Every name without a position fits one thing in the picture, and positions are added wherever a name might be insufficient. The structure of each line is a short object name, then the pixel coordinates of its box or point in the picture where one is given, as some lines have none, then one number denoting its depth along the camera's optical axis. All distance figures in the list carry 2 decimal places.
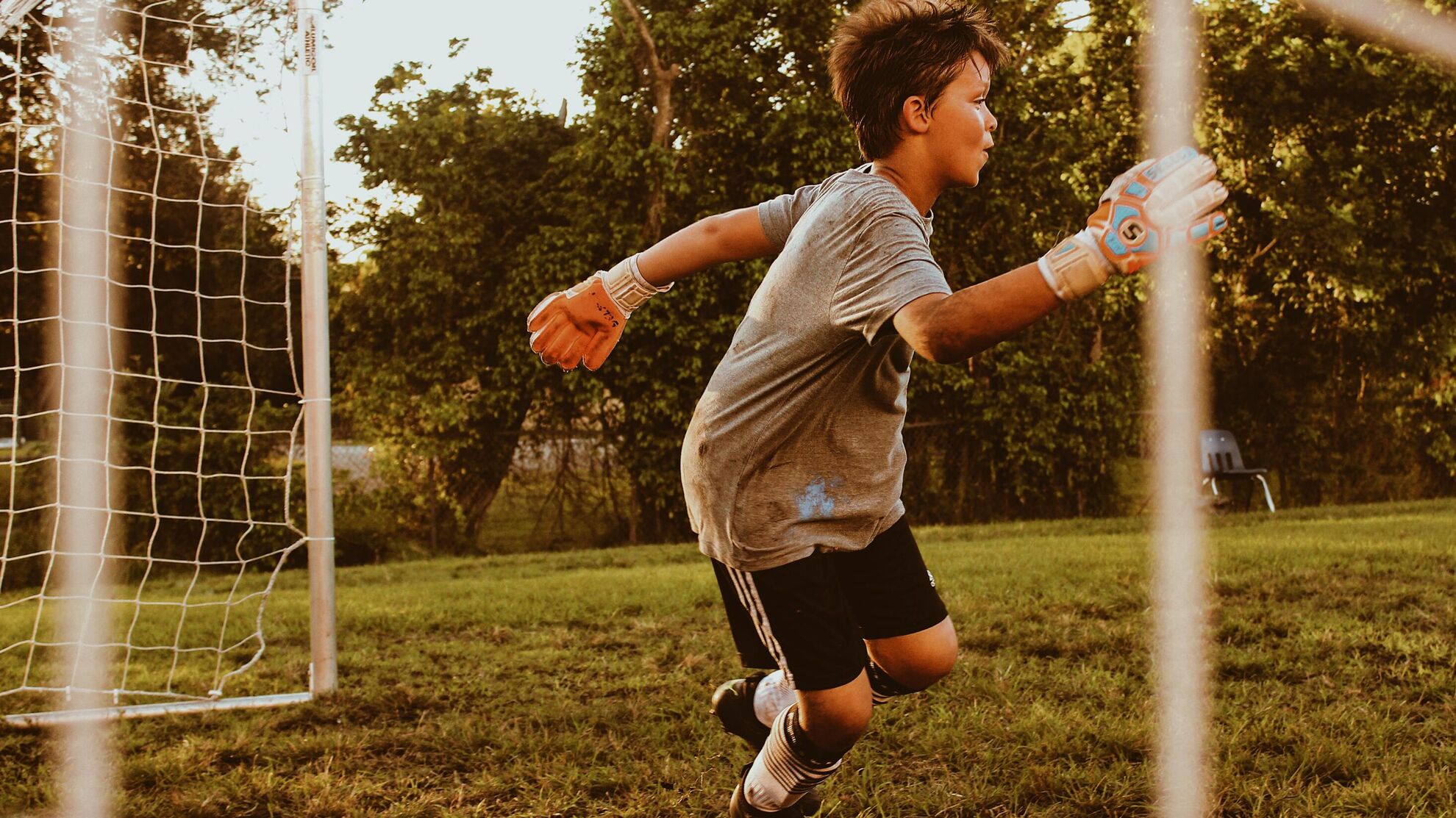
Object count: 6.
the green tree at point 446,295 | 11.49
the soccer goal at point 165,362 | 4.55
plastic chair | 11.50
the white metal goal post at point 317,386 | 4.36
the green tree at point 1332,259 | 12.65
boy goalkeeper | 2.12
